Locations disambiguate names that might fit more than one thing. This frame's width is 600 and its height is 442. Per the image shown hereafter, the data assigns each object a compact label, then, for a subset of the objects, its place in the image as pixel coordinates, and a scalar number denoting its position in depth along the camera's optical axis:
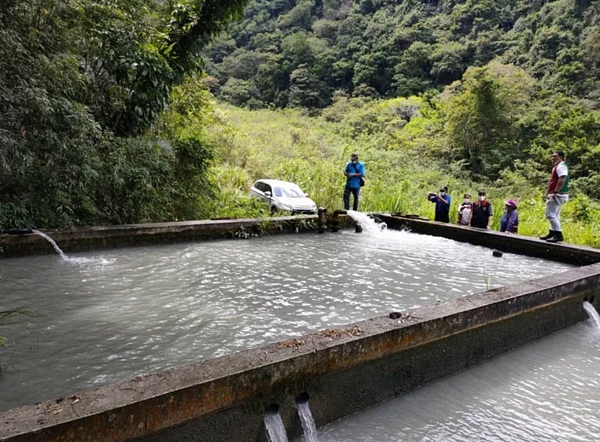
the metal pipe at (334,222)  10.38
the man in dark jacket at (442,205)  10.59
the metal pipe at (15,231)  6.32
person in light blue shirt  11.47
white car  11.70
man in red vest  7.65
